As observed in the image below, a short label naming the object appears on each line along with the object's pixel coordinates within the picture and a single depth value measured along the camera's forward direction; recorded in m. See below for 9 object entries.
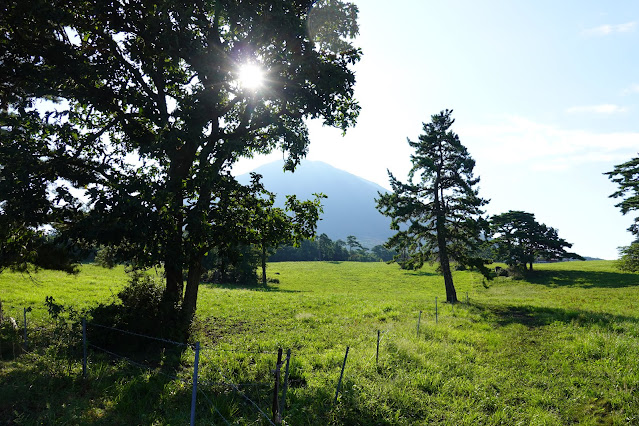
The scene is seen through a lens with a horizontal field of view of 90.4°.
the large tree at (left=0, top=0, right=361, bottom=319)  10.03
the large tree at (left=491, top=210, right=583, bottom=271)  51.00
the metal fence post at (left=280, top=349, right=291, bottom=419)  7.00
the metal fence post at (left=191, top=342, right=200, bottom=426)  5.86
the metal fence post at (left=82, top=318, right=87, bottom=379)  8.80
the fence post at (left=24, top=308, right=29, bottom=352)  10.79
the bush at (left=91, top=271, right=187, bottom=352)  11.40
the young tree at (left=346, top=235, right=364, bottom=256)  134.15
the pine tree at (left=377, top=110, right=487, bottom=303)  26.14
